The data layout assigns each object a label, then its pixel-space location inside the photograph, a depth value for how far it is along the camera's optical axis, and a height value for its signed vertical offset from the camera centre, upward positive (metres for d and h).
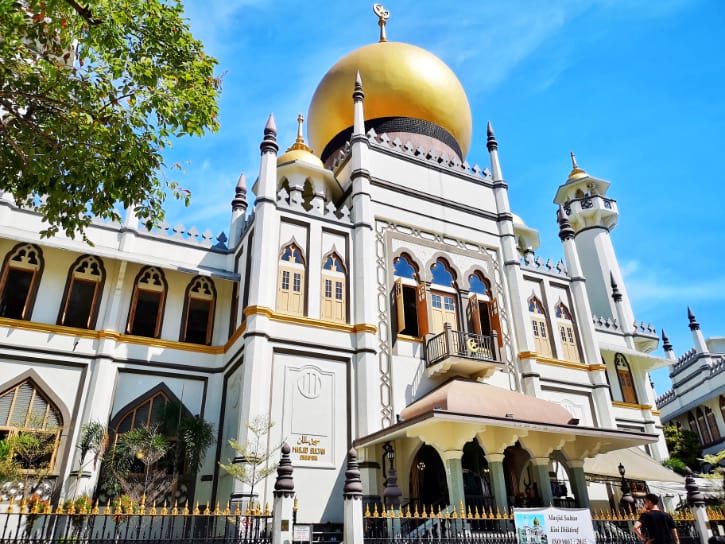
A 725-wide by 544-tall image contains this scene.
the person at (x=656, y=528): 6.30 +0.02
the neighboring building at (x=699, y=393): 25.44 +6.21
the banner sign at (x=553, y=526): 8.40 +0.09
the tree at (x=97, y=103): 6.54 +5.06
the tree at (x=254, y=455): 10.27 +1.47
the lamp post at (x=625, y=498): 11.81 +0.64
